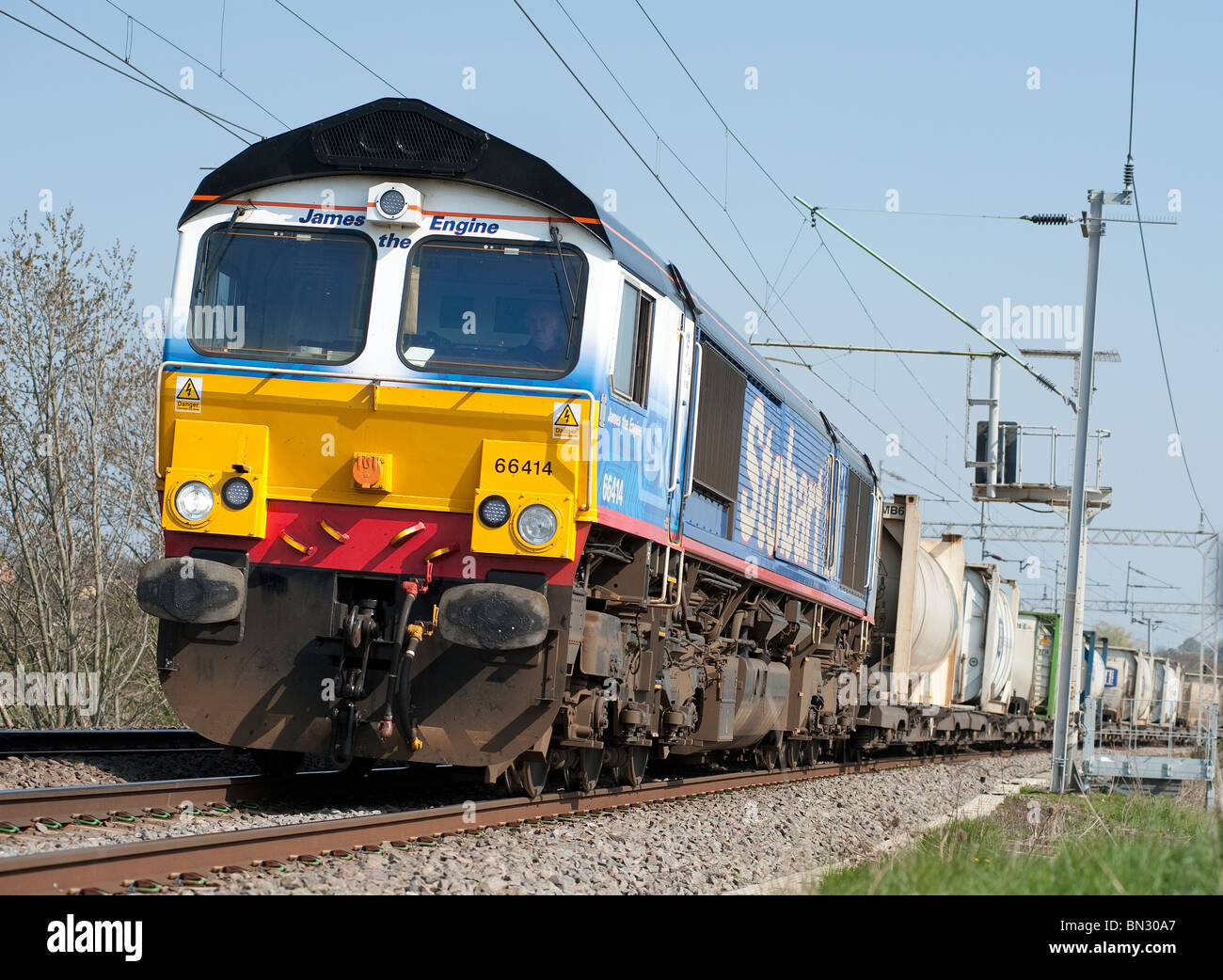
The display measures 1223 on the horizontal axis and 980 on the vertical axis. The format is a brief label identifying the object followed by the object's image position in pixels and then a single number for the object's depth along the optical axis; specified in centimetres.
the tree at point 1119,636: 11312
